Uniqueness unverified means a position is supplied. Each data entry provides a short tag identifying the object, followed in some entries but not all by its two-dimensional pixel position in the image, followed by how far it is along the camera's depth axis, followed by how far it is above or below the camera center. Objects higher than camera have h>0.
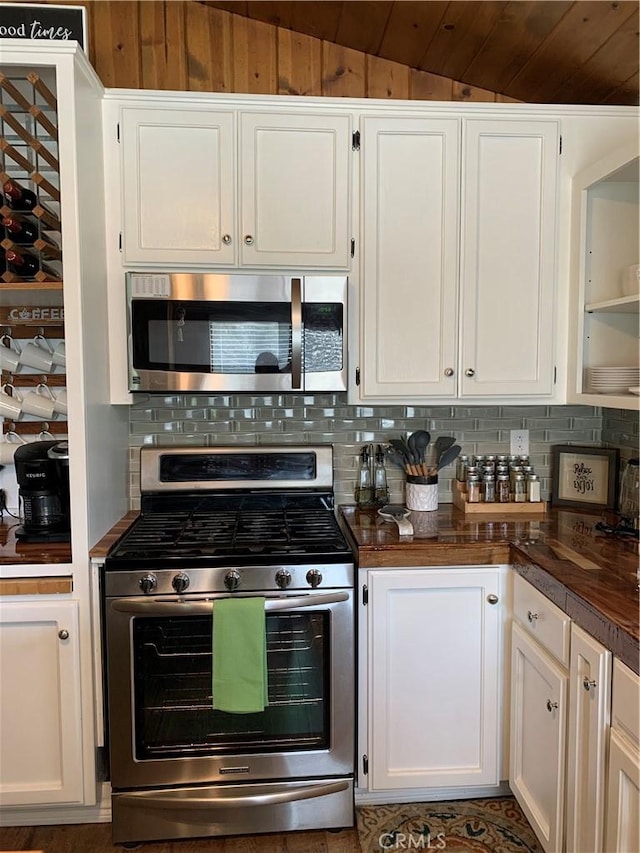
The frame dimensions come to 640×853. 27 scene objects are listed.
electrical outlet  2.47 -0.20
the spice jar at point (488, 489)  2.30 -0.37
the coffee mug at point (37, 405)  2.19 -0.03
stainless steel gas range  1.78 -0.93
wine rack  1.74 +0.76
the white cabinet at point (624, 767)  1.19 -0.78
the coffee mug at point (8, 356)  2.20 +0.15
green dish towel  1.75 -0.79
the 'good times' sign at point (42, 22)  1.91 +1.24
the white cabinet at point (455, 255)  2.08 +0.50
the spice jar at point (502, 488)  2.32 -0.37
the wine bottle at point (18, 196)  1.81 +0.64
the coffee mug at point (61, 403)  2.21 -0.03
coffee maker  1.92 -0.32
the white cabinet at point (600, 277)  2.11 +0.42
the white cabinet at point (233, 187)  2.02 +0.73
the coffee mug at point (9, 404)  2.19 -0.03
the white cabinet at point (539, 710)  1.52 -0.90
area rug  1.82 -1.40
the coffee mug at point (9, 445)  2.20 -0.18
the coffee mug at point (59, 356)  2.21 +0.15
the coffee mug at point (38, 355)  2.18 +0.16
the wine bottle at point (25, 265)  1.85 +0.43
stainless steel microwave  2.00 +0.22
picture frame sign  2.30 -0.33
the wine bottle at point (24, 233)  1.89 +0.53
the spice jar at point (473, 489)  2.29 -0.37
